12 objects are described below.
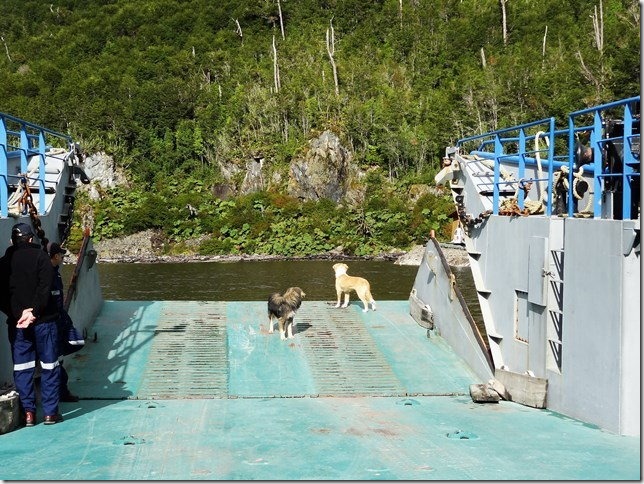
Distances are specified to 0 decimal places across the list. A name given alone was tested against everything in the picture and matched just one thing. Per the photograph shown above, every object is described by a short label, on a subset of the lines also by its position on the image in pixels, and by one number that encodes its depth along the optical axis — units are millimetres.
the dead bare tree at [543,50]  47662
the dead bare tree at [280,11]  60606
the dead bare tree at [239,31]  60812
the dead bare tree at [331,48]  50331
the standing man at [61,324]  7606
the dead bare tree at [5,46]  62281
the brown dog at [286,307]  11969
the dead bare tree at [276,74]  50988
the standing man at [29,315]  6918
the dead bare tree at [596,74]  36897
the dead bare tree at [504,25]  54228
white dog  13695
